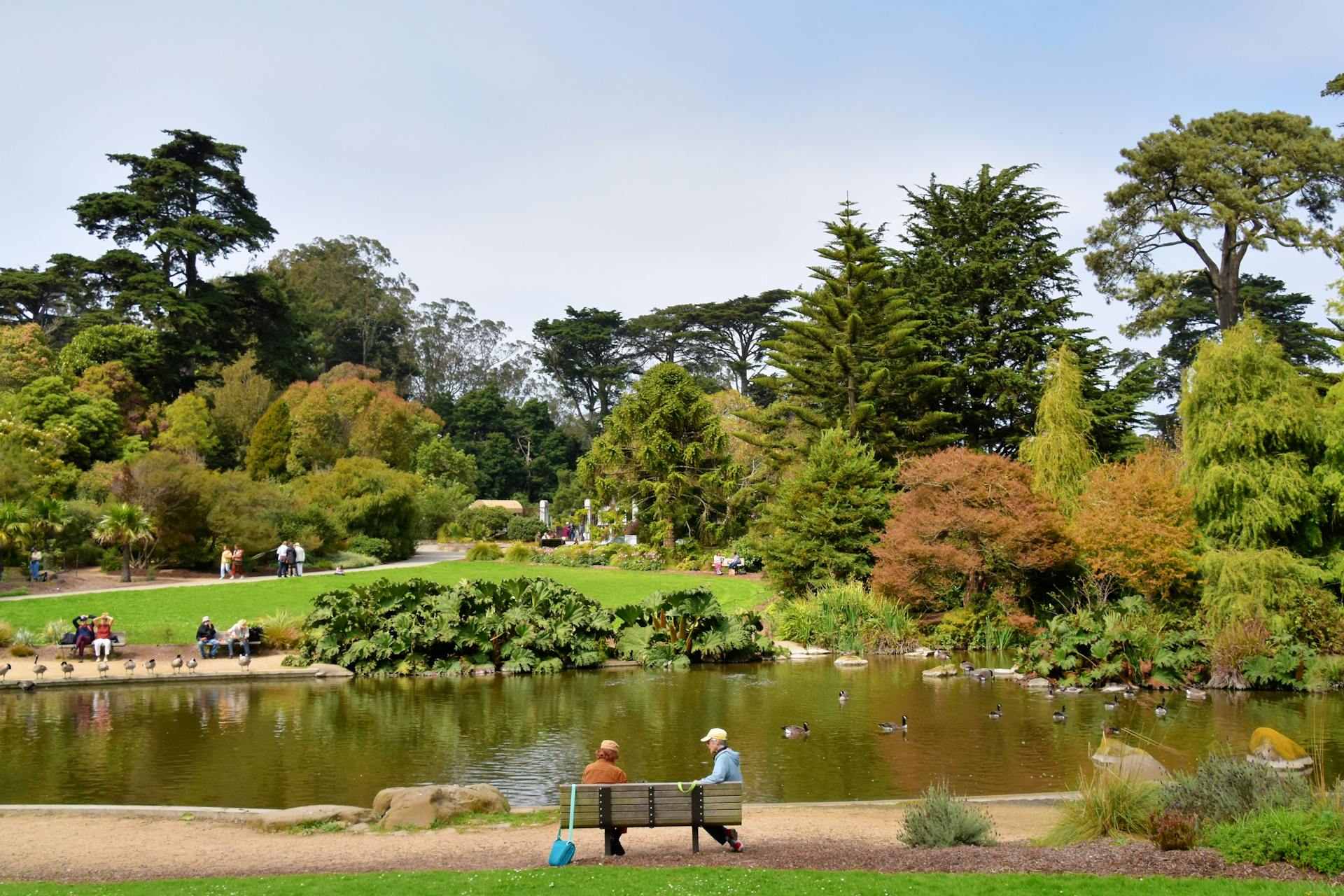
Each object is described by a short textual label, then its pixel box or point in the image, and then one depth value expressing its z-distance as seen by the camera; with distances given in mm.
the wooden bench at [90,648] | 20438
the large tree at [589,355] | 77875
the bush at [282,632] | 21844
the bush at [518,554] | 39625
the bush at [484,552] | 39903
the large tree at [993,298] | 30844
